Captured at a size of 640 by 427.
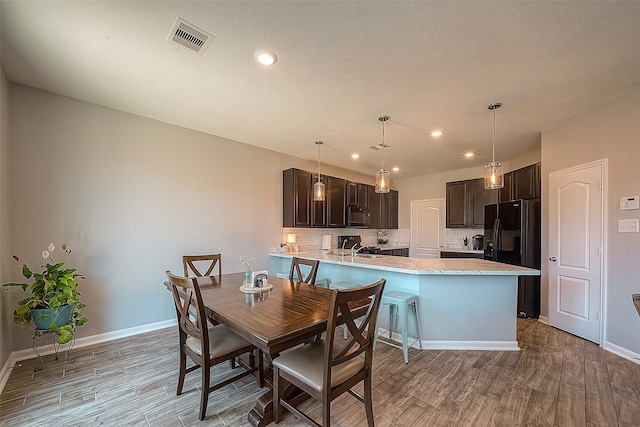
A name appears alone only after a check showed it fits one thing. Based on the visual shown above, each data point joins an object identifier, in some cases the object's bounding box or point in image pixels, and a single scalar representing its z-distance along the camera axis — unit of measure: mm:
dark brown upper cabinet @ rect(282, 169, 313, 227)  4625
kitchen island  2875
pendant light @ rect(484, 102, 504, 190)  2949
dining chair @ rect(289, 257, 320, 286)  2764
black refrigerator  3850
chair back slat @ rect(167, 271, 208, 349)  1722
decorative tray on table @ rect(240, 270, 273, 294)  2296
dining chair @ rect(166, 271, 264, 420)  1757
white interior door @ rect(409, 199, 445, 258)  6383
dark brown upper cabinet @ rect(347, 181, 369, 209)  5688
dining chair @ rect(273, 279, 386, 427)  1421
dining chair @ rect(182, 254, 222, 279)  2996
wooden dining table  1466
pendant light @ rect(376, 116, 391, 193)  3293
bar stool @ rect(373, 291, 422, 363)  2578
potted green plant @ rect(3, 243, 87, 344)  2301
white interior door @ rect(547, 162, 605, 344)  3012
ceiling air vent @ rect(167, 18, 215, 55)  1793
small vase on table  2412
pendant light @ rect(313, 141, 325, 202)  3877
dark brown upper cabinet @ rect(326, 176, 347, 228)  5234
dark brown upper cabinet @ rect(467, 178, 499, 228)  5305
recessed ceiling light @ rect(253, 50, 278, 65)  2051
